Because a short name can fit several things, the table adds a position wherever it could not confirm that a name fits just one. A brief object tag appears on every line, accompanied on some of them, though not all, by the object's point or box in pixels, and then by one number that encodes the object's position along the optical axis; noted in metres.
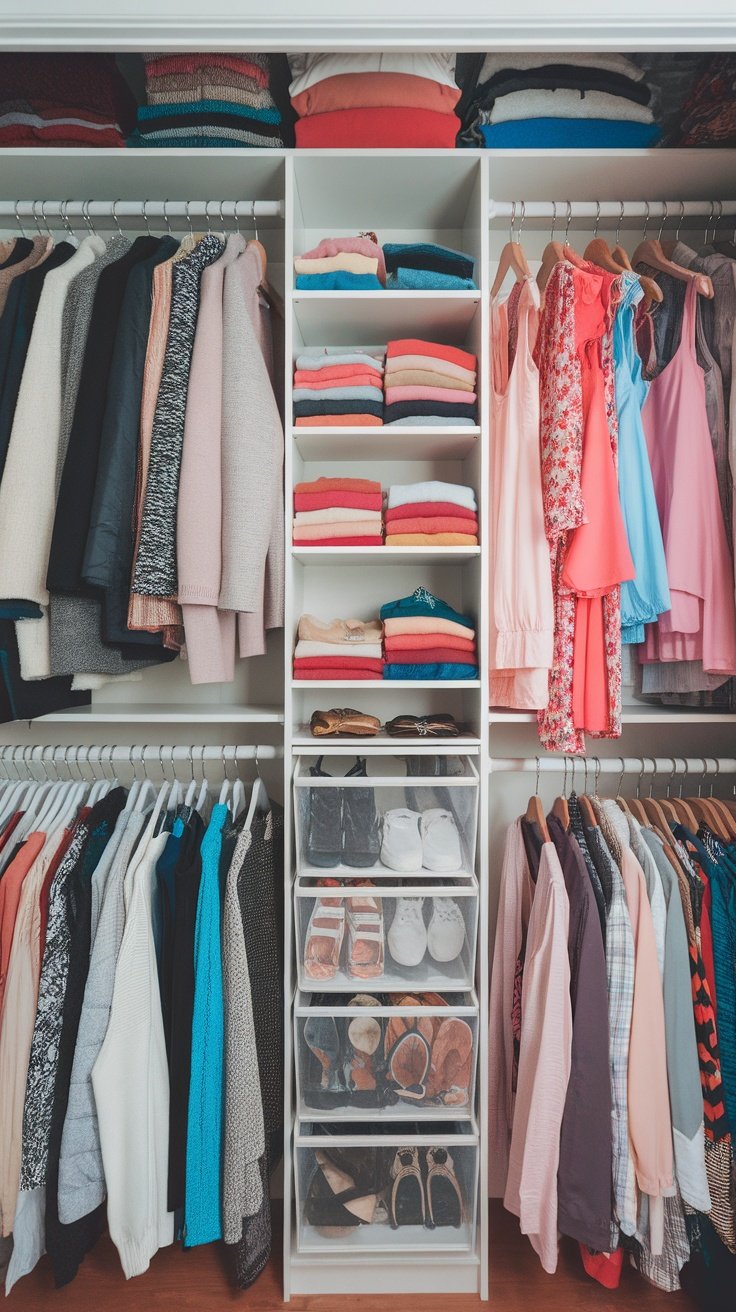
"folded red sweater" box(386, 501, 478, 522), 1.55
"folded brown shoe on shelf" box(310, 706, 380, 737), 1.55
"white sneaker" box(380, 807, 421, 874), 1.50
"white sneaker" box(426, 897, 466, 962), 1.53
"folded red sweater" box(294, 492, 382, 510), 1.57
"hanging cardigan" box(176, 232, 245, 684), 1.36
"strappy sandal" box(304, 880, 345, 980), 1.52
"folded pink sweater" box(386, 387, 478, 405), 1.55
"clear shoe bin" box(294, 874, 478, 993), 1.50
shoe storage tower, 1.53
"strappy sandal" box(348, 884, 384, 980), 1.51
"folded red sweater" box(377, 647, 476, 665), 1.56
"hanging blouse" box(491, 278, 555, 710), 1.45
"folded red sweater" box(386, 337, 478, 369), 1.56
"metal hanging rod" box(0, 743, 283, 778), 1.63
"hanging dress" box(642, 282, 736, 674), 1.51
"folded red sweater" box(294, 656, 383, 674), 1.57
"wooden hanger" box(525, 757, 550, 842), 1.59
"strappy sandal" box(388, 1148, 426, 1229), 1.53
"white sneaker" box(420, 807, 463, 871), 1.51
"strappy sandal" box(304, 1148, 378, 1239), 1.53
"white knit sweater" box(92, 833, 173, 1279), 1.37
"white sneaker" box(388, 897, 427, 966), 1.51
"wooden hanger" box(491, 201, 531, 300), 1.51
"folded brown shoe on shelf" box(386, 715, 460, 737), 1.55
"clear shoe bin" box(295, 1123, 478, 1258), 1.53
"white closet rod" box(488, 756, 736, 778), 1.58
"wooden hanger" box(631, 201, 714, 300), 1.52
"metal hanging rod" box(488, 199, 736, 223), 1.60
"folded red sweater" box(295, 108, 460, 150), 1.52
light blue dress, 1.49
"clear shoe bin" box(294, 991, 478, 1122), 1.51
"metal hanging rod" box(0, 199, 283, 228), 1.62
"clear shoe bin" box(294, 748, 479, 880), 1.51
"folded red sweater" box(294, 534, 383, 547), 1.56
